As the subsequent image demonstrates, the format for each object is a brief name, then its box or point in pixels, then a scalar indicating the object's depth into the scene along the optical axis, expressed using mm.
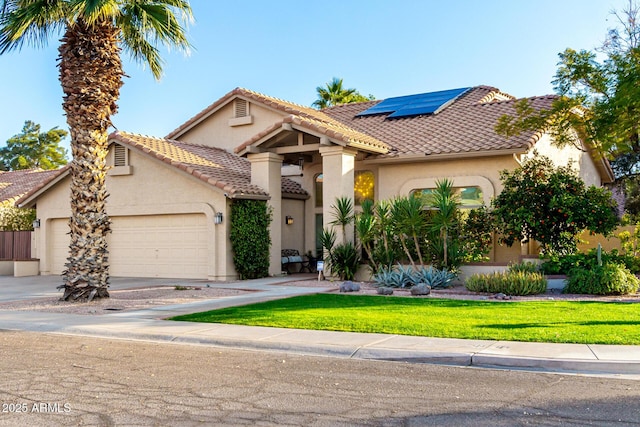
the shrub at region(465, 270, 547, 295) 15742
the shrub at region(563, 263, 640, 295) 15484
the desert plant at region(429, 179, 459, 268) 18188
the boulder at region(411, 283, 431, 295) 16078
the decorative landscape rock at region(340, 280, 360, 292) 17078
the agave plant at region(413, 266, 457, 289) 17719
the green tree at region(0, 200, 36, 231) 29281
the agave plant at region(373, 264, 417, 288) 17859
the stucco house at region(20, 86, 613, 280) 20625
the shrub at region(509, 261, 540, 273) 17109
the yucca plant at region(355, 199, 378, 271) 19406
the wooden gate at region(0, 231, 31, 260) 27125
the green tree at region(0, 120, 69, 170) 70250
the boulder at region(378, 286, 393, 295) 16234
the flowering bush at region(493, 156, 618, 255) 17469
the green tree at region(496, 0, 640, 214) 16016
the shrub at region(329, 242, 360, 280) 19969
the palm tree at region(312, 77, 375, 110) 41844
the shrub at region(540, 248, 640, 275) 16703
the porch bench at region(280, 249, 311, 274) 23495
